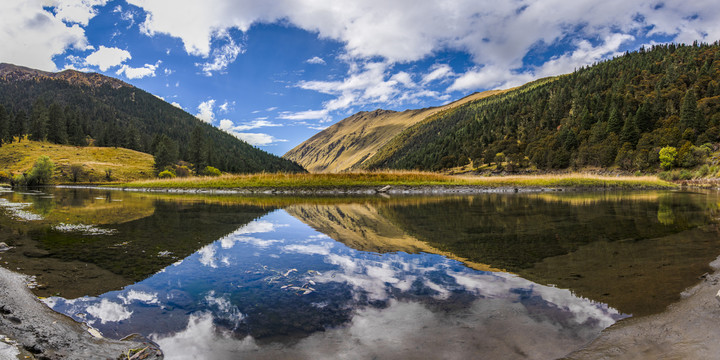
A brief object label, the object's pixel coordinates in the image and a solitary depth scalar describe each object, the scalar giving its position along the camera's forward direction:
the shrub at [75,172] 84.45
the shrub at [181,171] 100.04
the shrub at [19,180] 63.41
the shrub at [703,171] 60.61
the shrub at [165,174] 90.88
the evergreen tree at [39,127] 117.56
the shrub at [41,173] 66.56
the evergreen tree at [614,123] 104.38
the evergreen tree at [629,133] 95.75
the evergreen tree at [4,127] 106.94
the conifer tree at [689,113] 86.56
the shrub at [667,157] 72.38
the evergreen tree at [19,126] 116.31
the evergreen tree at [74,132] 129.50
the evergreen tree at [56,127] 120.94
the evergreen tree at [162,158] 96.44
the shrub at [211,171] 107.56
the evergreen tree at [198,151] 109.06
